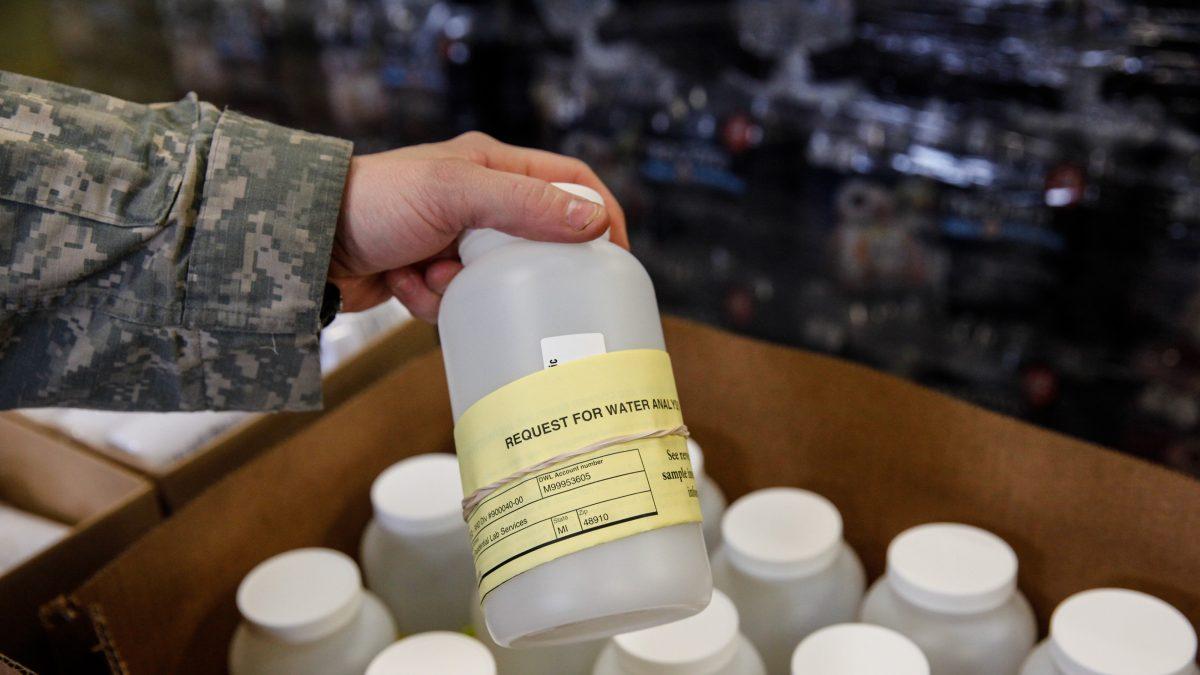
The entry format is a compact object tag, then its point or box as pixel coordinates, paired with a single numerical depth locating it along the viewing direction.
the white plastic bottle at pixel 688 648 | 0.78
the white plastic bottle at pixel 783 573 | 0.92
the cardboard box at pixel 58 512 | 0.85
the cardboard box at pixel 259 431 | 1.00
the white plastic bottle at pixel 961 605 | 0.85
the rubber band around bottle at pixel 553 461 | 0.60
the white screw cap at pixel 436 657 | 0.79
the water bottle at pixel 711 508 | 1.09
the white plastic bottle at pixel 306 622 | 0.85
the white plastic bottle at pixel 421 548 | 0.98
